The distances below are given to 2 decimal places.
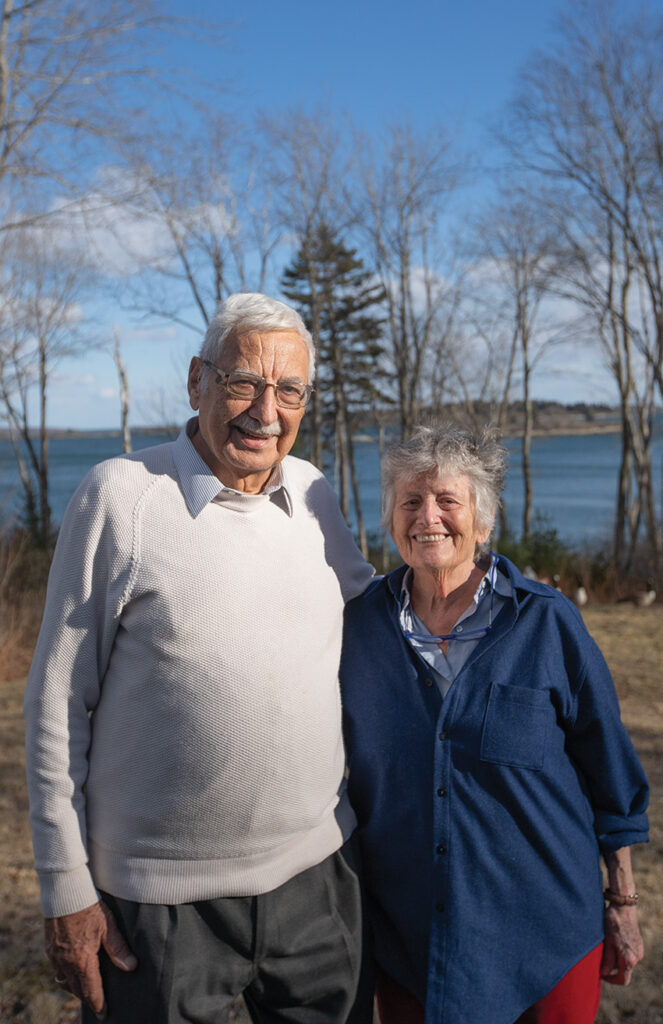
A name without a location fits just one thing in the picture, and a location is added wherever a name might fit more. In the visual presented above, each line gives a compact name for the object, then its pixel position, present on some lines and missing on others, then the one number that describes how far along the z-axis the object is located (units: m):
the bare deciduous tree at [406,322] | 16.97
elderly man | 1.74
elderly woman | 1.86
